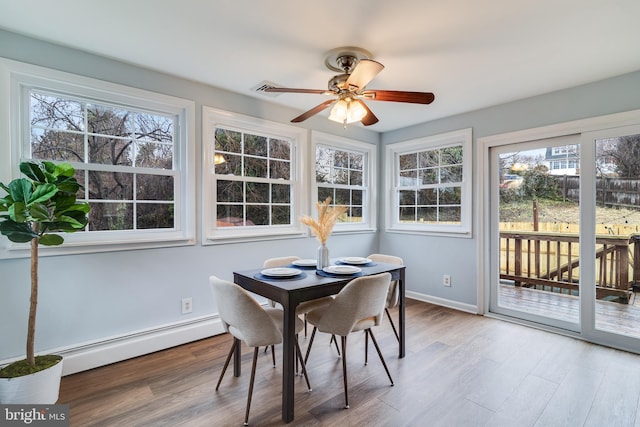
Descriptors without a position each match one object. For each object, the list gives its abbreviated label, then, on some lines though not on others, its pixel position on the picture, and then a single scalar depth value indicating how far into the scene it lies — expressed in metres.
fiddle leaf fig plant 1.77
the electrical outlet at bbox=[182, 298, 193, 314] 2.90
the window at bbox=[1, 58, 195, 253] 2.31
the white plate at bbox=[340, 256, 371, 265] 2.70
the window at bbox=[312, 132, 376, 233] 4.10
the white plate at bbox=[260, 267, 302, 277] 2.17
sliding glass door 2.78
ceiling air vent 2.91
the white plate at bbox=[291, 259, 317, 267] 2.56
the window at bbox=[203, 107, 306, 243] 3.10
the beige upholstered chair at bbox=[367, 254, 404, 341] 2.69
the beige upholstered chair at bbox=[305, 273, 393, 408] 1.98
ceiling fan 2.11
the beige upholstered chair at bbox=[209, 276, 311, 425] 1.79
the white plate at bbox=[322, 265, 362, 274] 2.27
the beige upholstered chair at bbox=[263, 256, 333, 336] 2.51
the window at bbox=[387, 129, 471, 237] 3.88
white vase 2.42
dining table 1.84
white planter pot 1.71
